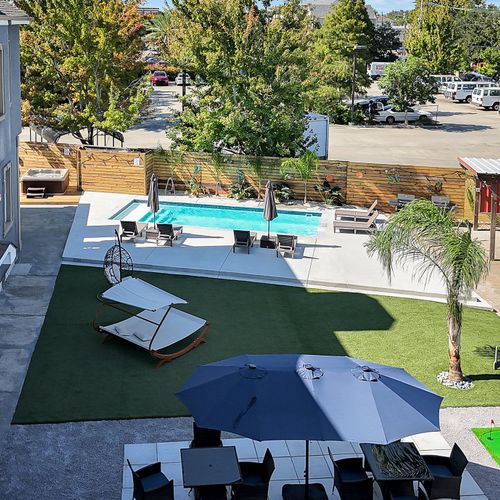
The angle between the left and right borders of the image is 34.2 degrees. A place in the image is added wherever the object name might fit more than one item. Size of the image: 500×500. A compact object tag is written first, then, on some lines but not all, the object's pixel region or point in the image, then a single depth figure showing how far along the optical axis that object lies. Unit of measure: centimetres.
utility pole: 5494
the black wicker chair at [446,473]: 1173
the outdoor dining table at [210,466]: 1135
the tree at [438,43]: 7394
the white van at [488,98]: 6450
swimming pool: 2952
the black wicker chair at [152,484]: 1127
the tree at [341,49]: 5413
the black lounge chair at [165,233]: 2558
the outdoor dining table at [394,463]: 1166
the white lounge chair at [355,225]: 2770
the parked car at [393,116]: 5559
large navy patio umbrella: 1095
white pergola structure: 2489
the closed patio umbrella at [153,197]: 2600
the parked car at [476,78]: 8125
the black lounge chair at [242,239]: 2512
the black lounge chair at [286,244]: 2478
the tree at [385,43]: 9165
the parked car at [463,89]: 6950
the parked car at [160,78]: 7725
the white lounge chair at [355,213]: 2859
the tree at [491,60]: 7981
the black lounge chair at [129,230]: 2582
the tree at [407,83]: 5434
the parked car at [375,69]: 8644
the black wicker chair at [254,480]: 1152
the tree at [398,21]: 17030
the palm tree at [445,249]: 1549
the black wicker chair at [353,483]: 1163
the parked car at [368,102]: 5769
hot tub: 3131
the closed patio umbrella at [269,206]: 2548
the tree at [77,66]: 3262
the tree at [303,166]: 3097
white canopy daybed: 1744
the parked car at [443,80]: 7475
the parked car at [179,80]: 7328
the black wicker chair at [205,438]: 1280
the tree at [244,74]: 3186
